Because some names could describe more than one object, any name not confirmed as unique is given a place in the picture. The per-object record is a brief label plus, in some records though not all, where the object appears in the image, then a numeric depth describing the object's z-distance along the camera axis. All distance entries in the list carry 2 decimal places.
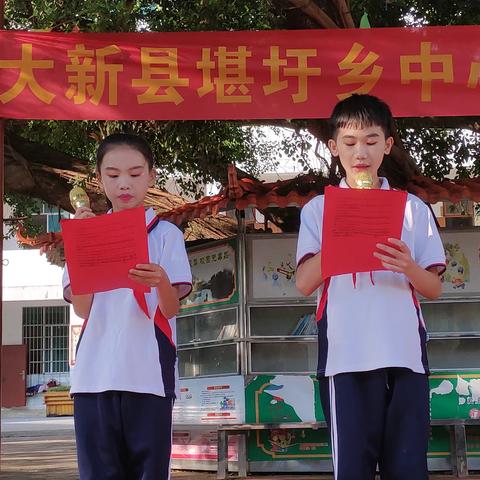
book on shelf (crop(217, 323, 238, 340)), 7.26
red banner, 5.46
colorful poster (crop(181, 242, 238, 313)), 7.32
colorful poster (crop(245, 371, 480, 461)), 6.90
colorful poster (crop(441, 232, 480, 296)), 7.18
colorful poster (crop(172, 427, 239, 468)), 7.28
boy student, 2.47
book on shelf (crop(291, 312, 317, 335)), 7.16
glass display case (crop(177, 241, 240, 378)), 7.30
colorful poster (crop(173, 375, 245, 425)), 7.02
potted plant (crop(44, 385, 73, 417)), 19.91
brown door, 22.14
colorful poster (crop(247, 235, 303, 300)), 7.21
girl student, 2.61
